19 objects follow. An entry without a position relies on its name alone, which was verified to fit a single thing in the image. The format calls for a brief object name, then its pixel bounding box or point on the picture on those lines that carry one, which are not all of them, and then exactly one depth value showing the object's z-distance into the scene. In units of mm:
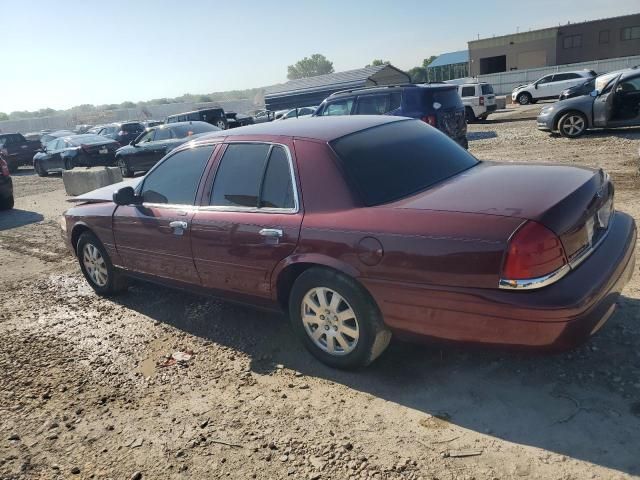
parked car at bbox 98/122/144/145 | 23531
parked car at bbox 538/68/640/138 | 12031
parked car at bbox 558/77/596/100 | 21469
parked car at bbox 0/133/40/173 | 21750
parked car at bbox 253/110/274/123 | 27820
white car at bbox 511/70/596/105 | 27594
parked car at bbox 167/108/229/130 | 22938
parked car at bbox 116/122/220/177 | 13703
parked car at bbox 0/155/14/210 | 11594
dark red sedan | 2639
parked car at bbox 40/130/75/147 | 30516
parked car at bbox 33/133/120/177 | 16953
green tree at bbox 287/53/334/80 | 154875
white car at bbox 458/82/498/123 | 21250
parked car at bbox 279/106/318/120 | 22109
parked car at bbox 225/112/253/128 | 26312
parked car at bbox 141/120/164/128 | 30488
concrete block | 12195
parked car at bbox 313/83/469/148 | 10898
